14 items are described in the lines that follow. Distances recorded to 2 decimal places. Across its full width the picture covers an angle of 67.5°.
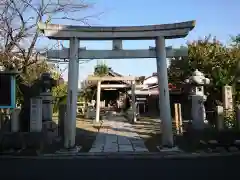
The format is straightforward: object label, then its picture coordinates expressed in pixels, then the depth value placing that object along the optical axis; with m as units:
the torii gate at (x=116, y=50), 6.90
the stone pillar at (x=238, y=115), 6.99
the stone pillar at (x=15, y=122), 6.86
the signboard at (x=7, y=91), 6.21
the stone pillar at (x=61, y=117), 8.33
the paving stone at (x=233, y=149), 6.38
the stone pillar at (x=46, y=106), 8.35
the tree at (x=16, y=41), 9.97
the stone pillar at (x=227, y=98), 8.34
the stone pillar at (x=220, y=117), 7.07
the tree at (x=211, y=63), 11.49
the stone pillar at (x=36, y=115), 6.88
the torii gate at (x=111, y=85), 13.40
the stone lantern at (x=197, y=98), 7.04
